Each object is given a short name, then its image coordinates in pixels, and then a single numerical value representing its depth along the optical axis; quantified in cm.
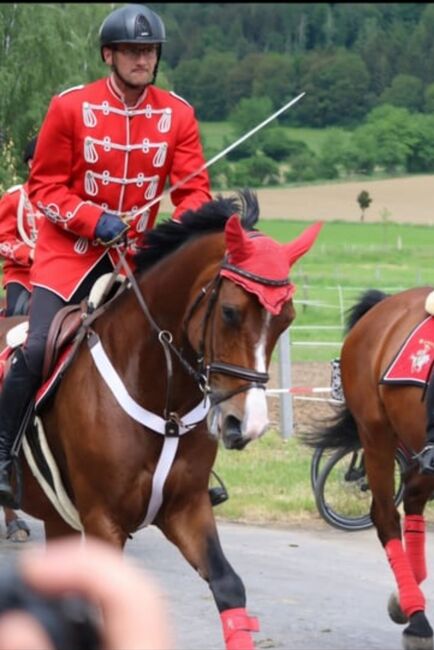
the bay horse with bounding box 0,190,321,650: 927
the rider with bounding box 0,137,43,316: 1678
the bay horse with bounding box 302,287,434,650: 1374
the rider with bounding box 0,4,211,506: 1066
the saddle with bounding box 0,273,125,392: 1041
